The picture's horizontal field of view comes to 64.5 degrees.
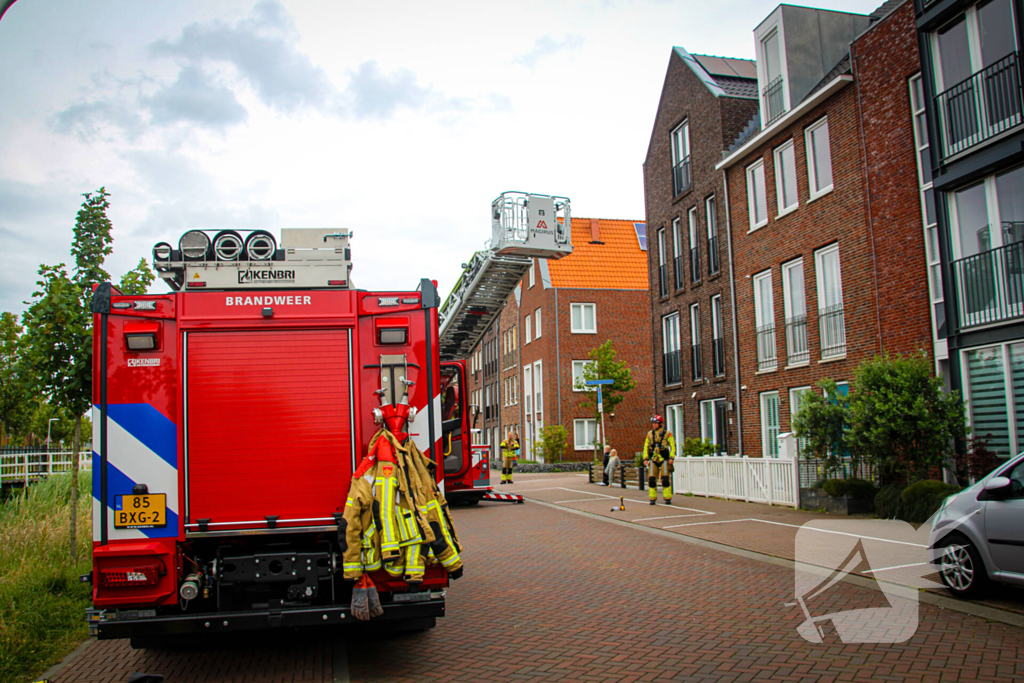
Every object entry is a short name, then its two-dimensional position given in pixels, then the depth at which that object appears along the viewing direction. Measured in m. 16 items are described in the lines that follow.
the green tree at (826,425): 14.45
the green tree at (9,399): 25.33
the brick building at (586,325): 41.09
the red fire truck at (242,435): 5.49
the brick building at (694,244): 23.47
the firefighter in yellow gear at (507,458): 29.14
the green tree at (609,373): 33.91
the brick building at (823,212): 16.02
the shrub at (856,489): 14.06
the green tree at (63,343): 9.19
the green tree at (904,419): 12.98
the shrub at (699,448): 23.38
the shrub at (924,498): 11.98
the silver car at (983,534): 6.73
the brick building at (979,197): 13.17
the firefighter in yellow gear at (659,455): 16.43
